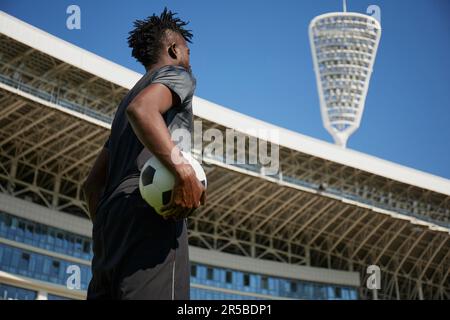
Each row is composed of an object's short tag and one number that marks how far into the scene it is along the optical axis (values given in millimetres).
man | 3375
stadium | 30750
